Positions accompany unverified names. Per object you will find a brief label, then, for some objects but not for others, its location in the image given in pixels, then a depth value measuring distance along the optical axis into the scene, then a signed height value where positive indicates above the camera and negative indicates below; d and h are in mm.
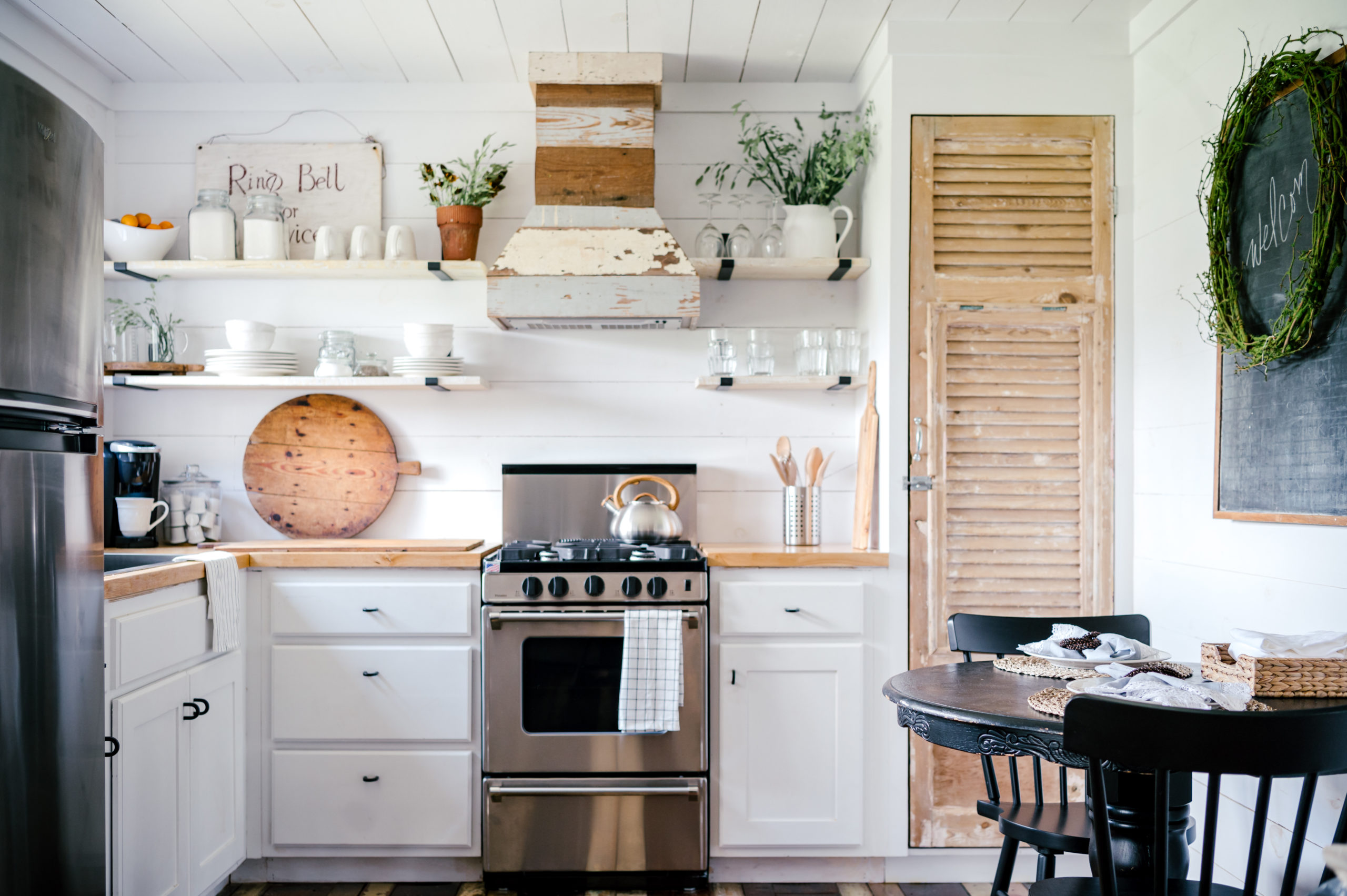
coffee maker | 2924 -122
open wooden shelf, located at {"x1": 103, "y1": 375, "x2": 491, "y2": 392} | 2969 +168
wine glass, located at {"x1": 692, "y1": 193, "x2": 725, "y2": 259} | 3090 +634
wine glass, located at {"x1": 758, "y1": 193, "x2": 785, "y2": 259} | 3102 +639
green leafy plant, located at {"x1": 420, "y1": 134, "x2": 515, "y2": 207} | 3109 +850
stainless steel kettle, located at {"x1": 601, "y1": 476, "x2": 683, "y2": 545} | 2877 -258
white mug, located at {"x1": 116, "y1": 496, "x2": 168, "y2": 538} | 2900 -245
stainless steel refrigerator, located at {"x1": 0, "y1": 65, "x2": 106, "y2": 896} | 1391 -97
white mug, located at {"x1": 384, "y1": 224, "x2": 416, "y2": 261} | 3096 +625
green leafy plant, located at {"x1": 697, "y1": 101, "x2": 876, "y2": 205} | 3016 +920
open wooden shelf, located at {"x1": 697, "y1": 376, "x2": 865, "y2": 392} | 2977 +175
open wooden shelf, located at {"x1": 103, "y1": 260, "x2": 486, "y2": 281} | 2996 +530
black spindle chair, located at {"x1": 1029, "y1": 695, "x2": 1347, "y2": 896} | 1213 -396
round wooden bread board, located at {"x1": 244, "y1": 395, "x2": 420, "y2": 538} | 3215 -131
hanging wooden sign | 3229 +878
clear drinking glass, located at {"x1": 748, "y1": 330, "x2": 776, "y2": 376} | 3078 +268
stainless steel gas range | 2613 -834
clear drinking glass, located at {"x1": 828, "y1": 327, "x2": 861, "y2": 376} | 3047 +274
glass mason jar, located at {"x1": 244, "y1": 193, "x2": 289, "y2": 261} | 3070 +665
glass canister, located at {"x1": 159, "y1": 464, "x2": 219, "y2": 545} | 3064 -238
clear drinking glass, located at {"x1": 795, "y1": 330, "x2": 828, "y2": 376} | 3047 +274
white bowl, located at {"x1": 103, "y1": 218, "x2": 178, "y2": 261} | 3045 +620
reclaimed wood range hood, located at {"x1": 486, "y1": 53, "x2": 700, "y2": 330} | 2828 +664
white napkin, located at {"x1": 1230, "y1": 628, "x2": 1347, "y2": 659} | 1566 -340
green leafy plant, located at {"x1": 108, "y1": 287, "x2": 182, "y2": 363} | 3107 +382
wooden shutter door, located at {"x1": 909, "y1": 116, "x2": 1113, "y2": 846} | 2748 +188
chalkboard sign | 1873 +119
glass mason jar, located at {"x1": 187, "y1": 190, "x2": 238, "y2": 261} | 3062 +656
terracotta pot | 3076 +674
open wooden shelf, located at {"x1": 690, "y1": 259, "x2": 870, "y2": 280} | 3002 +543
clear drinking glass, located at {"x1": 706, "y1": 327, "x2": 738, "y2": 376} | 3096 +272
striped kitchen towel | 2436 -427
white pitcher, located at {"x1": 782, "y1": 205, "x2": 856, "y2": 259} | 3041 +658
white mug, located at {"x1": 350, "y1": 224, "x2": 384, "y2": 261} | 3094 +626
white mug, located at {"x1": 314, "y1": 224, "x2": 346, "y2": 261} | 3088 +624
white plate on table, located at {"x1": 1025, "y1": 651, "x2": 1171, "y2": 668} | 1758 -417
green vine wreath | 1832 +504
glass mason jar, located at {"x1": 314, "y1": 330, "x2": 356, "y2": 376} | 3031 +271
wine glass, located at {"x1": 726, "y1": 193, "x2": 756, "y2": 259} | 3084 +633
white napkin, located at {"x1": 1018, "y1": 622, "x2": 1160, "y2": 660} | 1773 -398
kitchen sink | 2676 -359
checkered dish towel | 2572 -646
